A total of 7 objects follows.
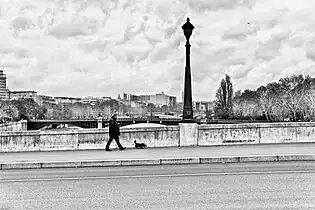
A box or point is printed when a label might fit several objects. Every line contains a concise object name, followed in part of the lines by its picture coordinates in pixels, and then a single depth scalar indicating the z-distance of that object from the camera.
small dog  20.62
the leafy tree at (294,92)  99.24
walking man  19.73
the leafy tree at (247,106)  133.88
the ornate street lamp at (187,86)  21.16
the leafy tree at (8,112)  125.44
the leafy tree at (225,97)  139.12
